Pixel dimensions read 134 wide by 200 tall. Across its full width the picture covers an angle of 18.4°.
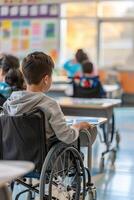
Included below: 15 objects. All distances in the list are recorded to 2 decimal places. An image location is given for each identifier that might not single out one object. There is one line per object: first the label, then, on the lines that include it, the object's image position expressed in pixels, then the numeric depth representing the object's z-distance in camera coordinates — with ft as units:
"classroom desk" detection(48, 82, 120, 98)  17.43
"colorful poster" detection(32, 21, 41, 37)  31.61
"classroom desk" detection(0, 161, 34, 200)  4.05
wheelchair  7.11
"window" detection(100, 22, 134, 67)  31.04
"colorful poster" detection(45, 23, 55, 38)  31.32
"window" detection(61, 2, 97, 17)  30.99
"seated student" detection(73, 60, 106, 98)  15.29
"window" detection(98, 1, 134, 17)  30.66
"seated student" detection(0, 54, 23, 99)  10.32
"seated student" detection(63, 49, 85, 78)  17.90
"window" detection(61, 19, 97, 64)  31.55
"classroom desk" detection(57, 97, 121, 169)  12.32
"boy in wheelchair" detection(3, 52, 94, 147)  7.31
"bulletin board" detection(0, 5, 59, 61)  30.81
